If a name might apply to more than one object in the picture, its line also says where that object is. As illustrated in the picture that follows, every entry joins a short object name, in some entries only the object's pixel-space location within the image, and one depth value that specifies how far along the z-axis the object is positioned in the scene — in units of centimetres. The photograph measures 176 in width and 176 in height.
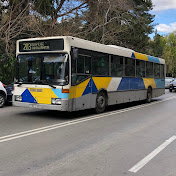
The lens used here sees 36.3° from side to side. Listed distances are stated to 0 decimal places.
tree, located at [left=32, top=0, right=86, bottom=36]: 1909
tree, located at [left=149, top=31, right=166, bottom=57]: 3656
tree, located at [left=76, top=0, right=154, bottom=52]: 2261
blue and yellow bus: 893
